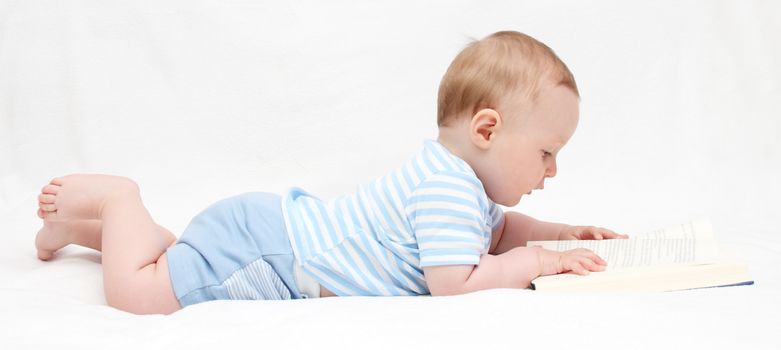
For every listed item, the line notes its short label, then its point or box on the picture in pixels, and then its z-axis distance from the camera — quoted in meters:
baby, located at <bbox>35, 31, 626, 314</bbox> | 1.53
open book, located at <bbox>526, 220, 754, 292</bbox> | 1.43
